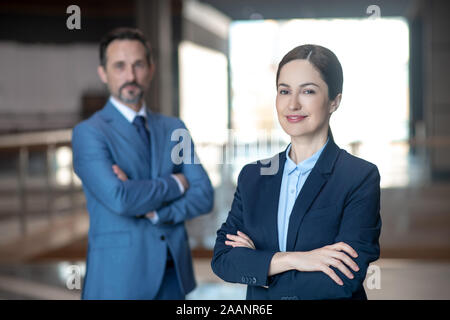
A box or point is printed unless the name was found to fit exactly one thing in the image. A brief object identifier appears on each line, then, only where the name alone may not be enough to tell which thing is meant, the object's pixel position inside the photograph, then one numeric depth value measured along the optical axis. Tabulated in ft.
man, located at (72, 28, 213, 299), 14.31
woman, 11.46
